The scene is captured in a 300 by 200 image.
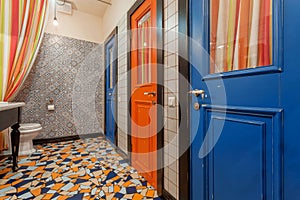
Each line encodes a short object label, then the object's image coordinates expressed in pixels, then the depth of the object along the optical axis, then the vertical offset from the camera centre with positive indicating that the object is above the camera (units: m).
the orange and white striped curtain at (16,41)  1.88 +0.91
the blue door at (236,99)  0.56 +0.00
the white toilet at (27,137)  1.98 -0.59
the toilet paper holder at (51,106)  2.51 -0.13
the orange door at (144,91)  1.32 +0.10
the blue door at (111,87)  2.28 +0.25
